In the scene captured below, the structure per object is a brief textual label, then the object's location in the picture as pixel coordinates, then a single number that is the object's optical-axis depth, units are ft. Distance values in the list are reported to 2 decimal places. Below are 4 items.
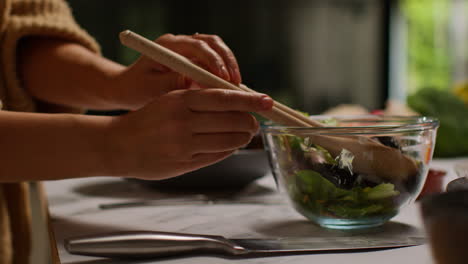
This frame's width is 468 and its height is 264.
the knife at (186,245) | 3.76
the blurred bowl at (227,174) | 4.60
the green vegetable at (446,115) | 6.27
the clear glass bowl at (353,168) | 3.90
